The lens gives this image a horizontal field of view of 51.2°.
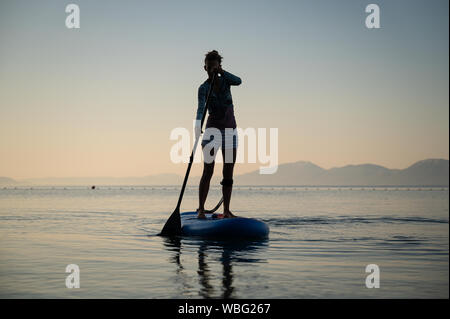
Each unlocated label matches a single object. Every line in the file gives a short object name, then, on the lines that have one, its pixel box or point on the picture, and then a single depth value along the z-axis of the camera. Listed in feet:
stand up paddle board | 29.76
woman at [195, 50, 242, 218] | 29.12
